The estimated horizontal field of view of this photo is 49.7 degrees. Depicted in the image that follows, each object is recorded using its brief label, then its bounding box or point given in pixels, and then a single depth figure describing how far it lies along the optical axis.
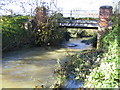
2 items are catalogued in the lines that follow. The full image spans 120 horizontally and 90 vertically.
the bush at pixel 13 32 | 8.37
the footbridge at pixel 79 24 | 11.39
